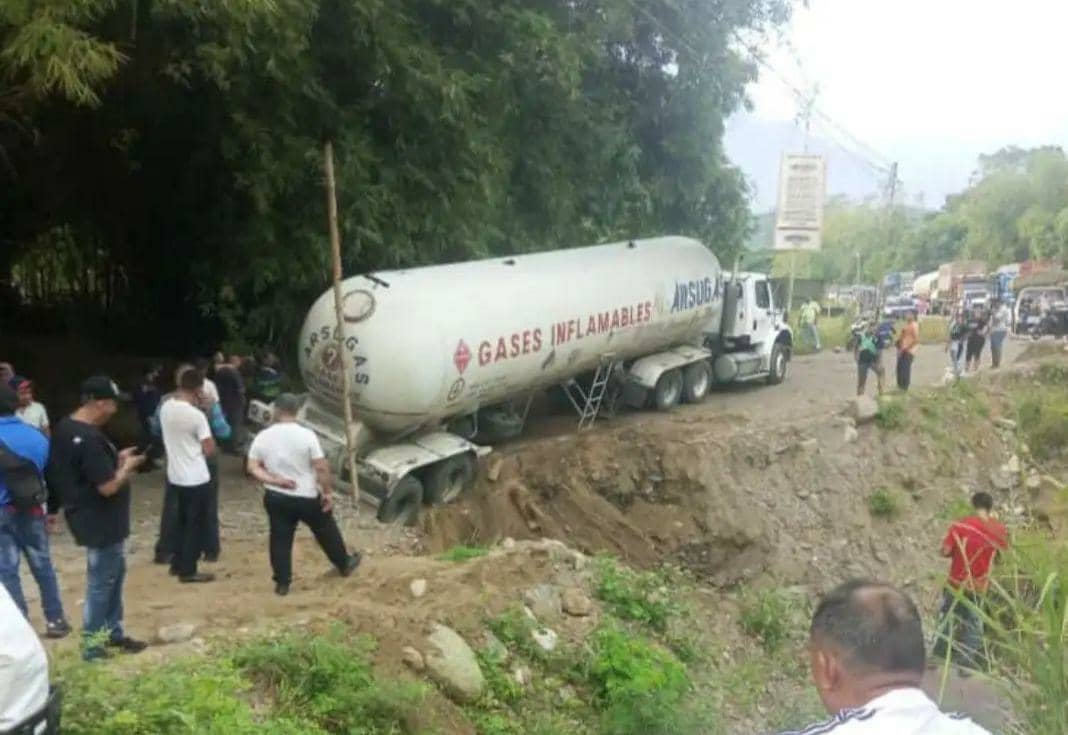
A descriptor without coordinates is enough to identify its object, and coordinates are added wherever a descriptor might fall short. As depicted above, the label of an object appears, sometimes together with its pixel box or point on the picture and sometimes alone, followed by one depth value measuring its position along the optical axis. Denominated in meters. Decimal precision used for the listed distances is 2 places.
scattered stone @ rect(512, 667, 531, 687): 7.68
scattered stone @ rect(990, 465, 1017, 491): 16.61
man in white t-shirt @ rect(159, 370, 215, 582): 7.82
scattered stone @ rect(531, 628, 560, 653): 8.15
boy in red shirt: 4.82
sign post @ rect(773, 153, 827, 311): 21.91
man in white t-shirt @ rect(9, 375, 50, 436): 9.59
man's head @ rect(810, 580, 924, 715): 2.39
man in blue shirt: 6.20
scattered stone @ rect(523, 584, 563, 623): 8.54
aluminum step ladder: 16.48
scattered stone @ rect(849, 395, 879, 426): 16.34
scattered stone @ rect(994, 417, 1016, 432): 17.69
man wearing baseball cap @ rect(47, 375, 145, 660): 6.14
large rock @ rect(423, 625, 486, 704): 7.20
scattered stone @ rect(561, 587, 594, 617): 8.82
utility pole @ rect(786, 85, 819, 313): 21.23
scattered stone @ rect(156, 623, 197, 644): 6.98
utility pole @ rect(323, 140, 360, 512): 10.48
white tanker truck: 11.89
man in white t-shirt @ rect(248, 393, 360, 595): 7.84
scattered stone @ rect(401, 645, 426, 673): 7.16
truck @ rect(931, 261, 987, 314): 50.17
